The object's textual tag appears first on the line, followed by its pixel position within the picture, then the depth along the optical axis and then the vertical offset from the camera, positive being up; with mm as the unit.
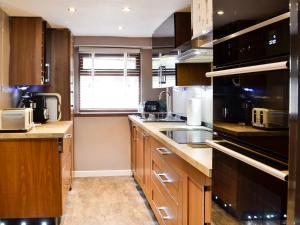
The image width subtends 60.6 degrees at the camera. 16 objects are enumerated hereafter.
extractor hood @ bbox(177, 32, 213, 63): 1642 +423
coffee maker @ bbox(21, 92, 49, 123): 3033 +18
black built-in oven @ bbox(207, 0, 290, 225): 708 -5
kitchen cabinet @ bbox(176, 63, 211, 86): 2552 +335
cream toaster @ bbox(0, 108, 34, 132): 2321 -114
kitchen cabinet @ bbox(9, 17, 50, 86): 2832 +634
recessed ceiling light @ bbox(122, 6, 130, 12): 2530 +994
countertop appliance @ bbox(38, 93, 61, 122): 3269 +19
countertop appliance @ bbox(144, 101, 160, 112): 3677 +22
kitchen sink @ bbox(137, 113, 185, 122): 3288 -136
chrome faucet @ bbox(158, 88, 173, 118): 3805 +128
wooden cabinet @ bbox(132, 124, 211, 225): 1319 -536
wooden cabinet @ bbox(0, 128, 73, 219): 2305 -641
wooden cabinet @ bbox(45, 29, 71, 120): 3381 +576
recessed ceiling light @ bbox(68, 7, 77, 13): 2581 +1003
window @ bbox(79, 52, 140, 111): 4020 +417
